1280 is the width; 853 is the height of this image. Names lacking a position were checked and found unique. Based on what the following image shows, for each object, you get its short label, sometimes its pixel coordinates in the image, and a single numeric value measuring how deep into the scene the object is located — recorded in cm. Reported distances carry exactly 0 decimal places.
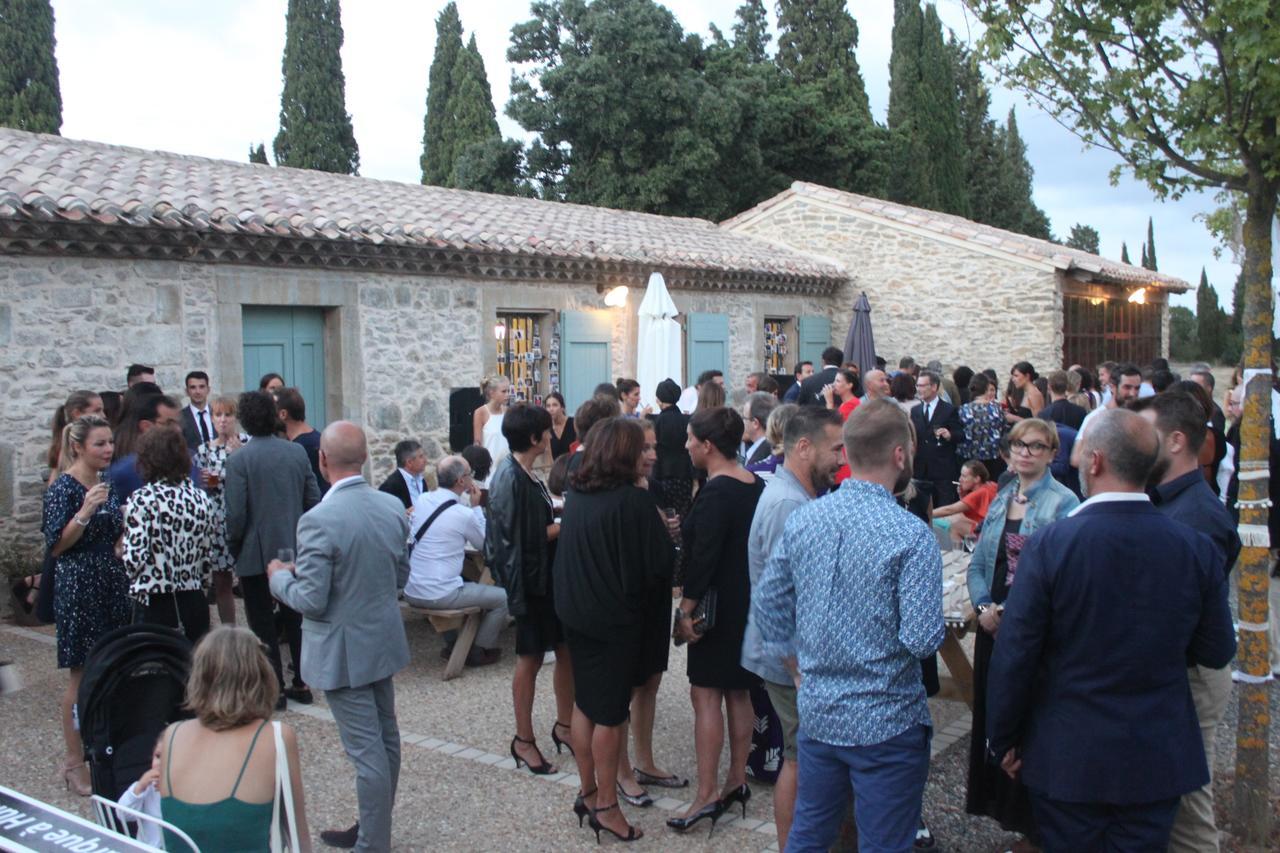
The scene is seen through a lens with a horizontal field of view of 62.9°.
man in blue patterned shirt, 288
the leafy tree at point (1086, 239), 4638
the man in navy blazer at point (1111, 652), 284
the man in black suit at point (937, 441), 945
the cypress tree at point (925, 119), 3108
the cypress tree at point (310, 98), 2883
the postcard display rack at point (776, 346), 1673
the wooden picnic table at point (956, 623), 478
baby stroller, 365
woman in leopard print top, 503
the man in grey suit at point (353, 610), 390
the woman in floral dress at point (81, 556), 490
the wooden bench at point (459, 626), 646
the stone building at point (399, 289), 847
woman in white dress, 923
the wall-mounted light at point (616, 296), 1341
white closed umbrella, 1290
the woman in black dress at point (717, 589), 416
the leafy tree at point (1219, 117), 402
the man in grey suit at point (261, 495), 576
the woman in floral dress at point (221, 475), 614
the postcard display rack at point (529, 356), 1247
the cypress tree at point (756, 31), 3344
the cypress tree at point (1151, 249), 4908
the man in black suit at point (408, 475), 687
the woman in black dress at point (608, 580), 411
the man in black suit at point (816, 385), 1005
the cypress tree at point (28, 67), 2103
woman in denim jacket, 387
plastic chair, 275
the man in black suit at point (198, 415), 817
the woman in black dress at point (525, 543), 473
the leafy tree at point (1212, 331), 3459
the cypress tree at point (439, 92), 3053
